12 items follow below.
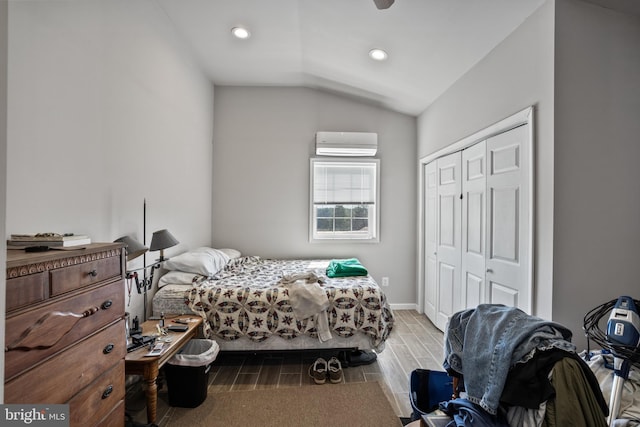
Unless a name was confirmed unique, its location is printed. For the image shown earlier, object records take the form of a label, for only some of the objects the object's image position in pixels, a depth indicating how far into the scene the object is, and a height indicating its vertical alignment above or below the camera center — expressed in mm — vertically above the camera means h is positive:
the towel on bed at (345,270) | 3021 -586
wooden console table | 1691 -914
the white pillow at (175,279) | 2605 -595
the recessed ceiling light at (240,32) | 2934 +1901
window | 4250 +218
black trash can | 2029 -1181
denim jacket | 1108 -533
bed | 2467 -865
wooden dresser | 929 -453
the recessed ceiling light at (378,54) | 2949 +1696
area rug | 1928 -1396
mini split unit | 4059 +1042
